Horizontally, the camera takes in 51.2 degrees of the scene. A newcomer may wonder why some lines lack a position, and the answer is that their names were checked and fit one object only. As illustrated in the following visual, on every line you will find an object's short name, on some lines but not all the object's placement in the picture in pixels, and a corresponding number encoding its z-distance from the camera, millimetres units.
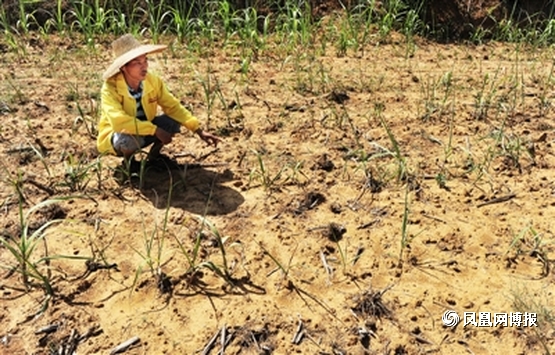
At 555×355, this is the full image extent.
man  3090
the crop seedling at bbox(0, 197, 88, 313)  2516
